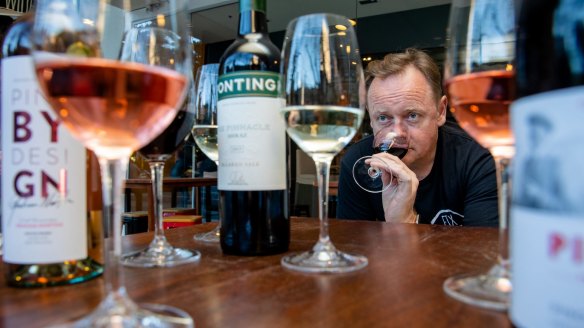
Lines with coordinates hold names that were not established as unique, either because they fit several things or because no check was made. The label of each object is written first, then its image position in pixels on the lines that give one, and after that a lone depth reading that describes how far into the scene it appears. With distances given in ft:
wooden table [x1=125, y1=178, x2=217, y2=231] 10.41
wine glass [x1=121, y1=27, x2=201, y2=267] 1.44
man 4.68
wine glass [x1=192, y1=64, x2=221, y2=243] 2.93
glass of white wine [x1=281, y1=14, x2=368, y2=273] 1.88
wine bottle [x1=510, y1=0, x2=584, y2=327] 0.76
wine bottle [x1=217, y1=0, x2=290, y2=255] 1.97
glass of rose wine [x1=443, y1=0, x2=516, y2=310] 1.38
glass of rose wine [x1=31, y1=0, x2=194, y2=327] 1.13
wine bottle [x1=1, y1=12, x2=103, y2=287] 1.49
